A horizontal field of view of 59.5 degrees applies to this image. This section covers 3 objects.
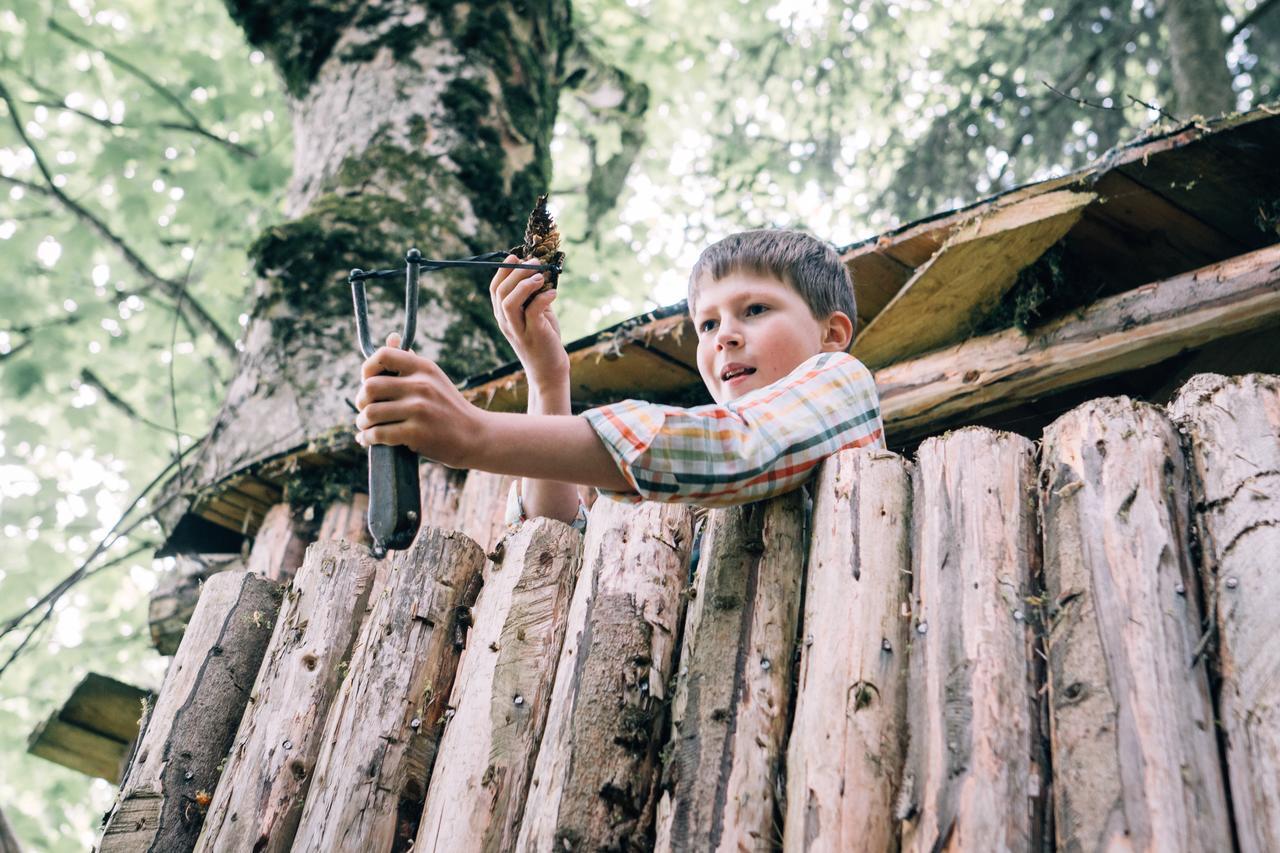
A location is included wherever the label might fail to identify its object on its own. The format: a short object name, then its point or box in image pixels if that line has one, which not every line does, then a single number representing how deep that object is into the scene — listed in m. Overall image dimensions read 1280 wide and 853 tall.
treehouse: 1.88
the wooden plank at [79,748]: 4.94
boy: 2.08
